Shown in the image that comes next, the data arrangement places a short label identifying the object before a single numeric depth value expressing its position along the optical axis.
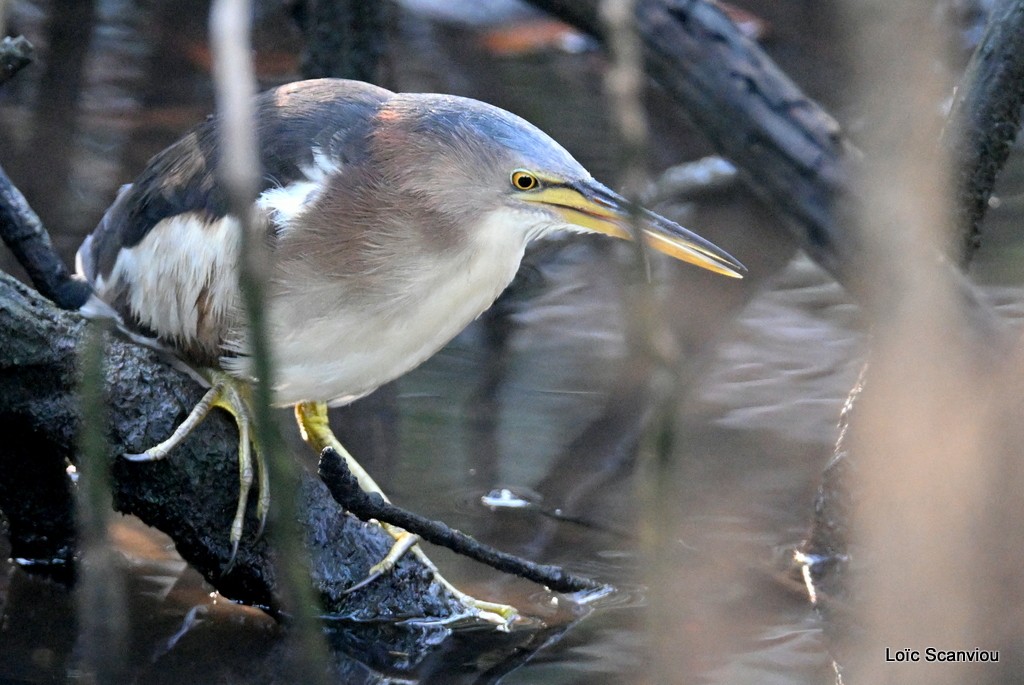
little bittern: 4.32
